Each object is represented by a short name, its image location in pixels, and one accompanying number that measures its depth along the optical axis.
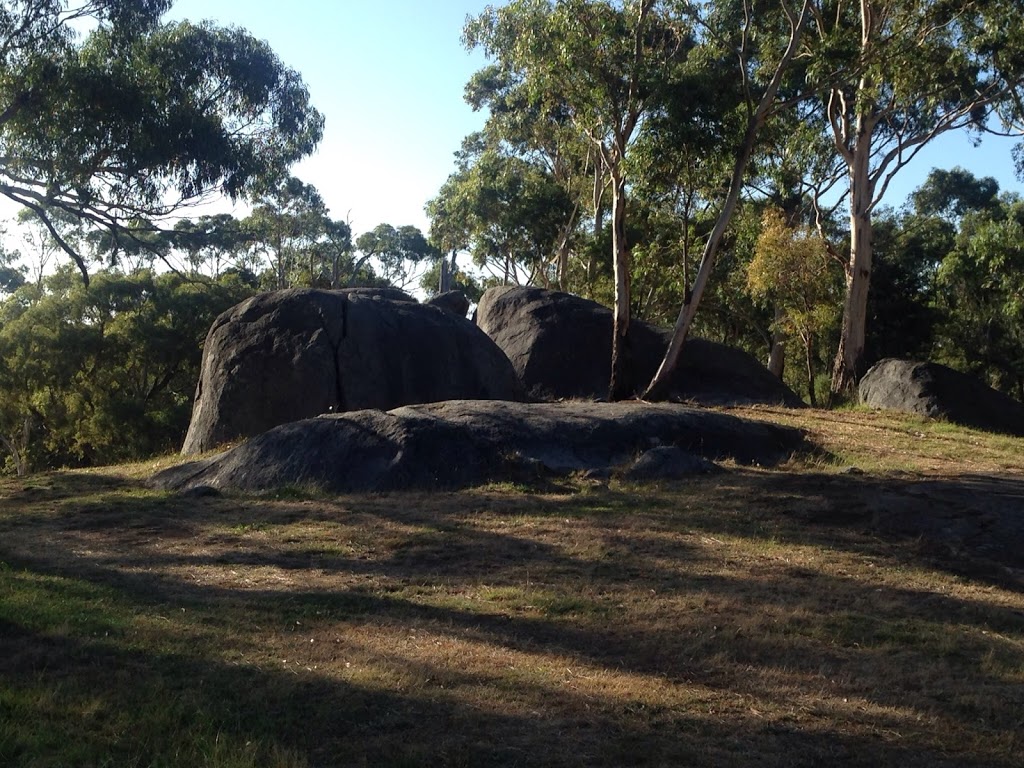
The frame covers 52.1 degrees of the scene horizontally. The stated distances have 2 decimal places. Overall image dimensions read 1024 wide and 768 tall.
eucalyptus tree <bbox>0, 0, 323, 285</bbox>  17.03
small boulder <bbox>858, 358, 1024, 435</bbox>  20.53
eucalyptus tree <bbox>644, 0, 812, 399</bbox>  17.77
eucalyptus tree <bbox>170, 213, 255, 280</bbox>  20.22
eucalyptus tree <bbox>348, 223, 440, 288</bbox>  57.22
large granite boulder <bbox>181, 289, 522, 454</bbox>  16.52
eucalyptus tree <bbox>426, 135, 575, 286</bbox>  32.38
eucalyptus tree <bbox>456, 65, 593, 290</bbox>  30.25
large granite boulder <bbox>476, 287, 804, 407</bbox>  22.22
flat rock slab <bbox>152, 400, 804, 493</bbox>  12.42
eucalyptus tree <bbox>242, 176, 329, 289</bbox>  40.36
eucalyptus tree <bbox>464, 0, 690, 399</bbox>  17.50
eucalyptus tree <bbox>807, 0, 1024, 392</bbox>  19.48
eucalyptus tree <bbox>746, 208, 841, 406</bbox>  25.03
